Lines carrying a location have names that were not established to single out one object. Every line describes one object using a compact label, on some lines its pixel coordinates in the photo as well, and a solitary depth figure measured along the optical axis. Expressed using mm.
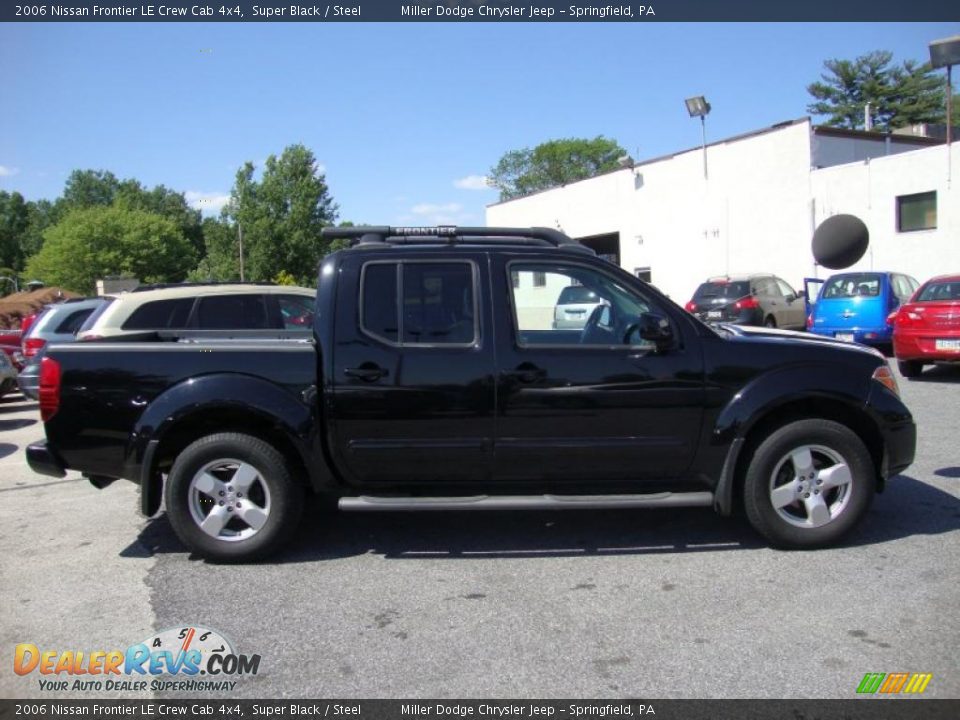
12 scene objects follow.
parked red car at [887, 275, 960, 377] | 10758
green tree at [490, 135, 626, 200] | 86750
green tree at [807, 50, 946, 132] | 49531
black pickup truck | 4590
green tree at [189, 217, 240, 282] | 75500
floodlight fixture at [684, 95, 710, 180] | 25375
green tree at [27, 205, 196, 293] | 71750
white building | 19594
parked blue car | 14570
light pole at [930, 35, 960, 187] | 18266
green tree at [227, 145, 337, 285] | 71188
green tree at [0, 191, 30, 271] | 104062
